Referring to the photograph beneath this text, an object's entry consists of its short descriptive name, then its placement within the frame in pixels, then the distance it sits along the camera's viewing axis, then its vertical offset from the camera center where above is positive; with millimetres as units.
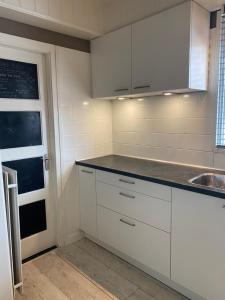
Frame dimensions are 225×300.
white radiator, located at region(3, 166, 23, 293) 1667 -725
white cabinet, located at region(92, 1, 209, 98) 1717 +586
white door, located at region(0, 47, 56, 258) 2016 -123
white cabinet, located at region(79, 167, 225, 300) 1505 -821
